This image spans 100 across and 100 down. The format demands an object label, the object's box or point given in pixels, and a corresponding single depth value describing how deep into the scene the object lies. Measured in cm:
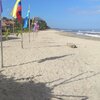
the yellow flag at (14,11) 587
